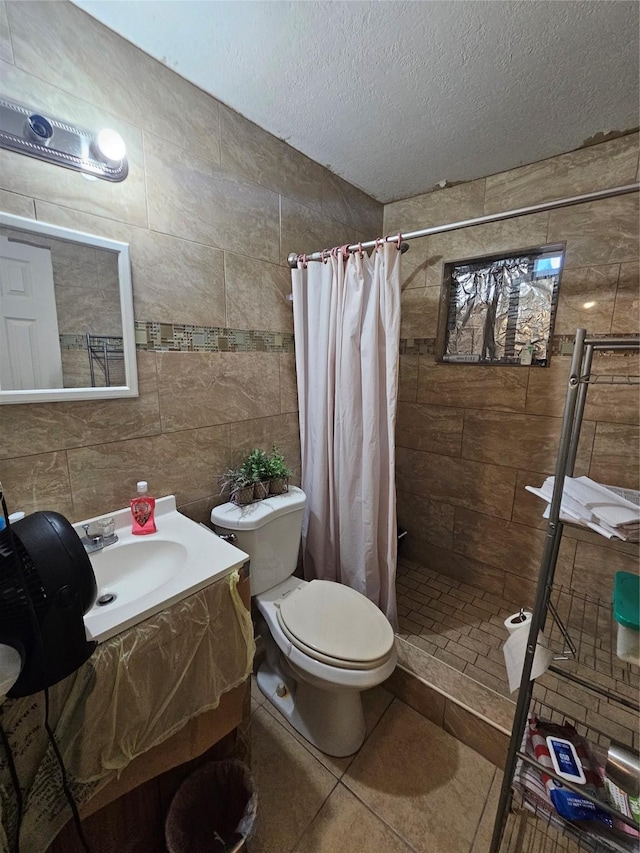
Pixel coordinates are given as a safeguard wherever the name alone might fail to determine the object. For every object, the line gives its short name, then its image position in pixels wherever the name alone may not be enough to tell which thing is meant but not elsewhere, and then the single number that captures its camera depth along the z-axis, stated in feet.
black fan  1.98
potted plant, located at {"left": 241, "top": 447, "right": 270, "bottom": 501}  4.85
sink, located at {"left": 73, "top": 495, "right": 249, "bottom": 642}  2.90
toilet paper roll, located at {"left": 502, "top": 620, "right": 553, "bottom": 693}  3.00
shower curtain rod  3.29
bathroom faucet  3.54
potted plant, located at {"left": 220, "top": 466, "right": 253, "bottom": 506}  4.70
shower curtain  4.94
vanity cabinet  2.45
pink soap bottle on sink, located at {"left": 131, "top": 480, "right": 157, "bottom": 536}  3.92
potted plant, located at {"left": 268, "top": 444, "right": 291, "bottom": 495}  5.01
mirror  3.16
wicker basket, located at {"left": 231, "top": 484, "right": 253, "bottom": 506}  4.69
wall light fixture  3.01
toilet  3.85
